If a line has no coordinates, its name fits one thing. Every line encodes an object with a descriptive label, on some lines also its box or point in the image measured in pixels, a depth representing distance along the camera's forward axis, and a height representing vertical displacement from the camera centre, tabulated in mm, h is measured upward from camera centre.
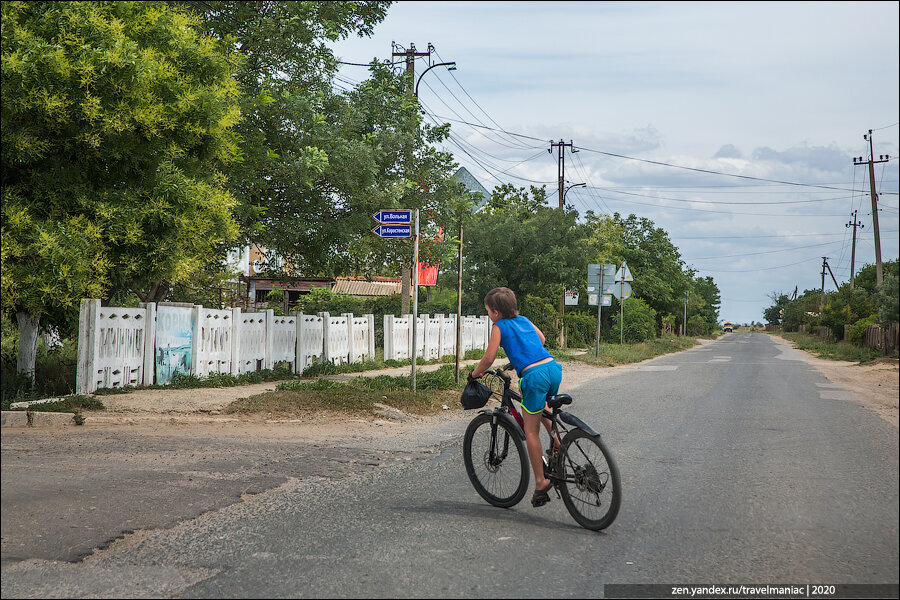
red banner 46672 +2797
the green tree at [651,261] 55500 +4620
